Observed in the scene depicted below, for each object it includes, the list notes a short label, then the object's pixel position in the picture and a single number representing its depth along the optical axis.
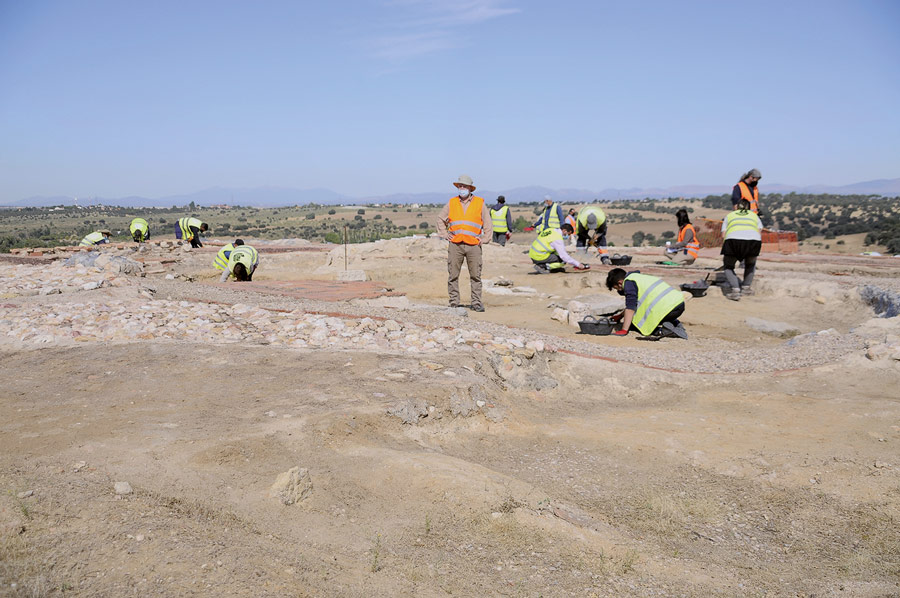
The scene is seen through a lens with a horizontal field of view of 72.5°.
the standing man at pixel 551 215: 14.34
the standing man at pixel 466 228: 8.34
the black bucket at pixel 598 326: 7.53
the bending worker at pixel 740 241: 9.48
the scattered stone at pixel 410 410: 4.18
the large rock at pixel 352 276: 12.18
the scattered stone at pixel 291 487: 2.93
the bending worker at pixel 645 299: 6.97
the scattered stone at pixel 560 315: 8.36
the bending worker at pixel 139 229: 19.09
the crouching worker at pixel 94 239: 17.60
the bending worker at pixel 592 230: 14.08
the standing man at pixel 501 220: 17.01
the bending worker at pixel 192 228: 17.36
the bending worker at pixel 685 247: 12.70
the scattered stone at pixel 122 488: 2.73
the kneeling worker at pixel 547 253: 11.90
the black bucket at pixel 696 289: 9.98
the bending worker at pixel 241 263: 11.36
